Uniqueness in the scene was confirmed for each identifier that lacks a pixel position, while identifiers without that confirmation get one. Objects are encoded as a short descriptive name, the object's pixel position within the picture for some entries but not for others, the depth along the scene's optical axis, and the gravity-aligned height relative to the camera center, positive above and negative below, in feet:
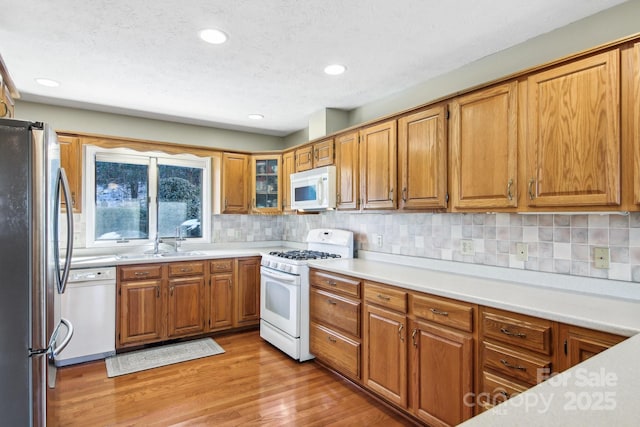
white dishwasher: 10.28 -2.91
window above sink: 12.49 +0.70
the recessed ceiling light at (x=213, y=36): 7.16 +3.74
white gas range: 10.52 -2.36
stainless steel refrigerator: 4.82 -0.75
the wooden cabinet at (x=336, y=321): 8.84 -2.88
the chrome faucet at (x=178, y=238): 13.67 -0.90
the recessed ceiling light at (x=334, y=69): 8.88 +3.75
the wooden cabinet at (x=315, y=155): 11.60 +2.09
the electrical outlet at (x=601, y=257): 6.25 -0.77
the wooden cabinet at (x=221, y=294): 12.64 -2.86
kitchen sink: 12.16 -1.42
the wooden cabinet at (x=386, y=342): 7.52 -2.88
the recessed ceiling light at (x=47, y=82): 9.75 +3.74
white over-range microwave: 11.28 +0.87
